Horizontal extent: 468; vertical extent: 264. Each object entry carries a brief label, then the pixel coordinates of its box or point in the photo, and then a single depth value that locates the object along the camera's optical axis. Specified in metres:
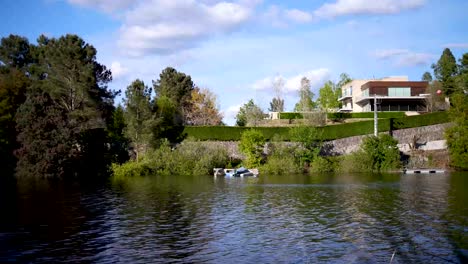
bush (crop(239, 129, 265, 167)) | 58.53
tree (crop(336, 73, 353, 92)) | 111.76
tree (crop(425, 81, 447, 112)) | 73.44
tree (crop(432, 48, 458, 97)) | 77.69
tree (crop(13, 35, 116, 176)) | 52.41
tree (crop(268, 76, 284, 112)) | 88.64
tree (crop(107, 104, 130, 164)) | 60.50
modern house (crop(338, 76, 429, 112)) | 78.44
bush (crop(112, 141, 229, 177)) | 56.38
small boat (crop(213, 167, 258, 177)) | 52.28
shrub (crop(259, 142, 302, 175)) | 56.06
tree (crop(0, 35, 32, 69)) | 78.06
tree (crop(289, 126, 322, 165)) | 58.41
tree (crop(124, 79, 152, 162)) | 58.56
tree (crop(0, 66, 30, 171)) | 57.38
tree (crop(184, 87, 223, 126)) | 85.69
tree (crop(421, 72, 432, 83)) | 87.15
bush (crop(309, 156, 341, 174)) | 56.97
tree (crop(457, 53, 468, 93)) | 72.38
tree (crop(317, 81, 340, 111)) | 95.38
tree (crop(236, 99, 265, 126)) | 75.44
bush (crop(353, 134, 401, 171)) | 56.09
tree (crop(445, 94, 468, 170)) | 53.97
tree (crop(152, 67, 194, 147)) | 61.32
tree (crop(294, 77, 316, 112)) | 84.64
